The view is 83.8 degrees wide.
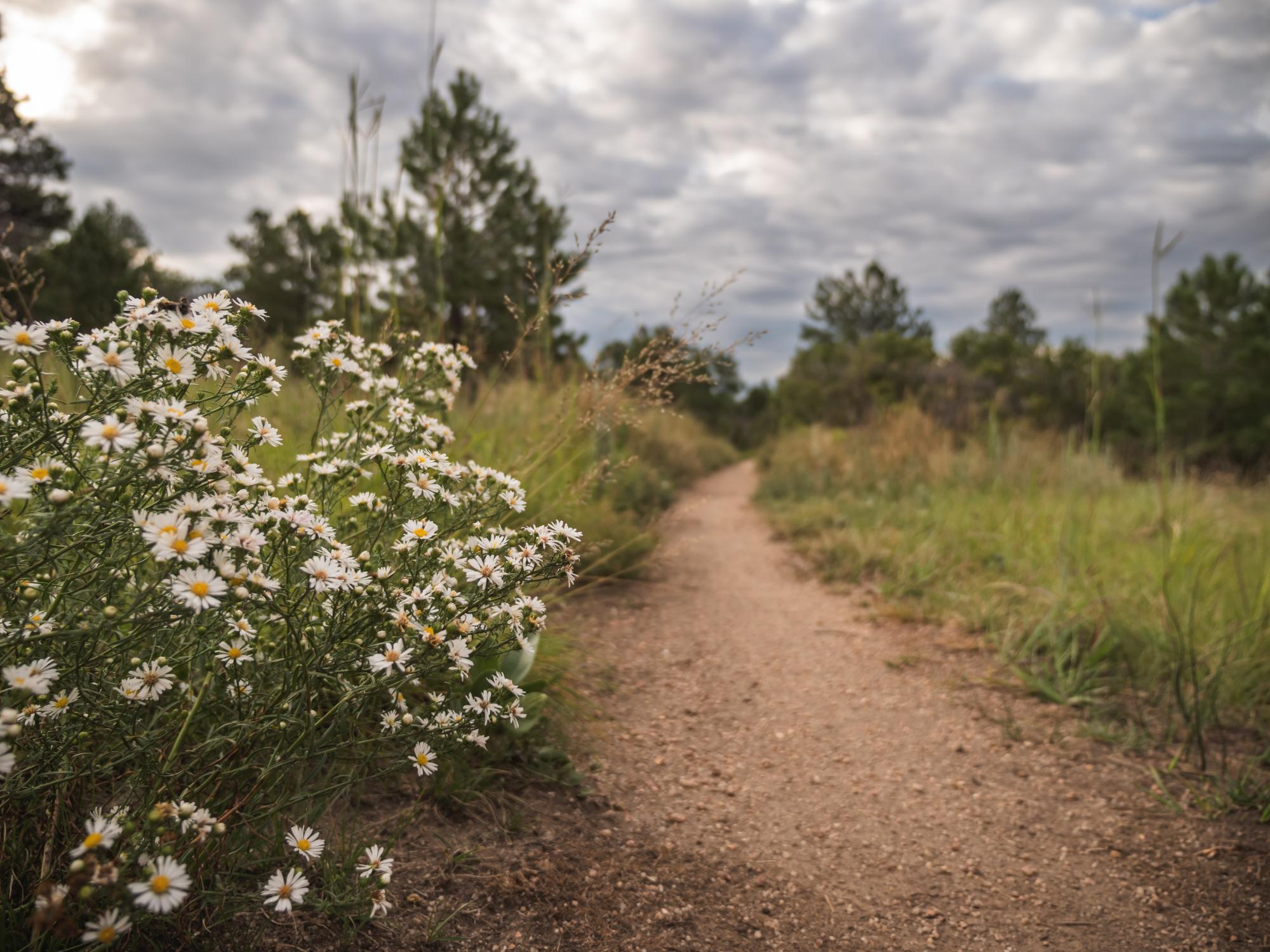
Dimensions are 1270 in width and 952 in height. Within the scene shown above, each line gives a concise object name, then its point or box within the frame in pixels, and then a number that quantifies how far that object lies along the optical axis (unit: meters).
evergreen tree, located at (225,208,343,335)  20.47
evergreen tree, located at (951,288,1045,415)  15.23
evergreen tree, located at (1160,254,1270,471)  15.95
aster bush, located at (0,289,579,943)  1.02
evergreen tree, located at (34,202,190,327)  14.95
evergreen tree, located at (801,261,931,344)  32.97
